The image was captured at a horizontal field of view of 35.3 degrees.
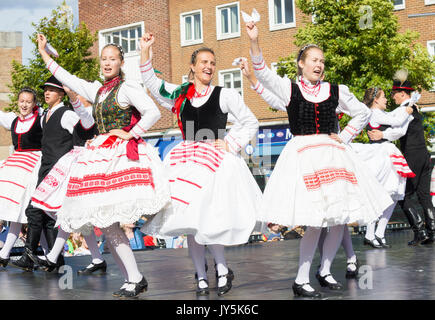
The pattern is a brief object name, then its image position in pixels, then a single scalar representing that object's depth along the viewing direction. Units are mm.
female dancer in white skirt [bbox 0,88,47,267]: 8062
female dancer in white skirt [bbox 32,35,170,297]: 5359
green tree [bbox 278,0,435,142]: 17781
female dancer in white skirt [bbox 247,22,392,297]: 5301
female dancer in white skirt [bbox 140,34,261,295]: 5562
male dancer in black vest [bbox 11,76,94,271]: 7793
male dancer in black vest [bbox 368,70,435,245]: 9773
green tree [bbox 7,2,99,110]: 23006
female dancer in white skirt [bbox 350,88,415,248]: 9438
